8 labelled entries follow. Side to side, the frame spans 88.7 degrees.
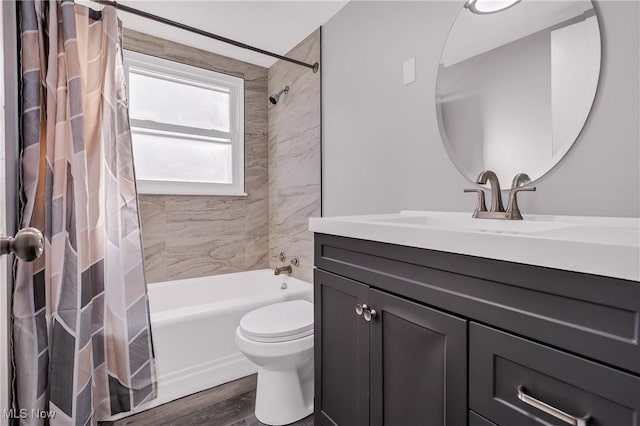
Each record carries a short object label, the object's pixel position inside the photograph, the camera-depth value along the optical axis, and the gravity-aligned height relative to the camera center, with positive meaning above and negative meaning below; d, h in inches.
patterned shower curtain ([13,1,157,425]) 54.0 -4.4
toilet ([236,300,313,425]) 59.2 -28.5
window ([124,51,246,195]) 95.6 +24.8
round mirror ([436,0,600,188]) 42.8 +17.9
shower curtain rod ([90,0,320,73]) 64.4 +39.7
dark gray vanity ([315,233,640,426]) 22.3 -12.0
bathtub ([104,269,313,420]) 70.2 -31.2
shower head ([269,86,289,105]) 103.6 +35.7
